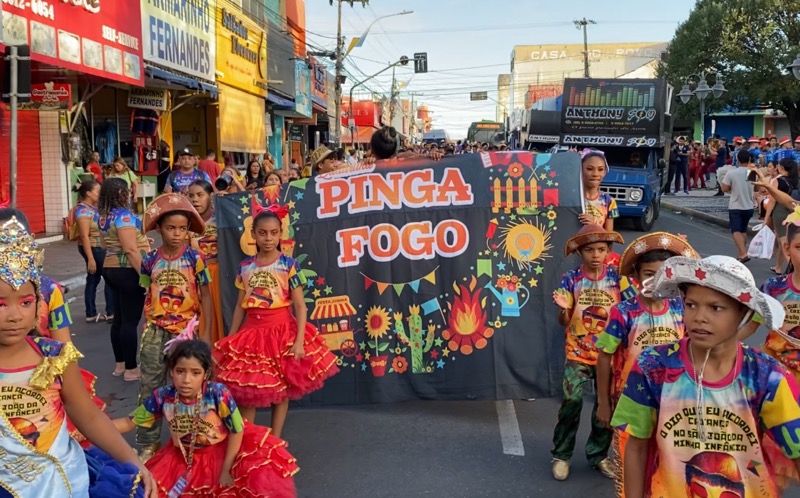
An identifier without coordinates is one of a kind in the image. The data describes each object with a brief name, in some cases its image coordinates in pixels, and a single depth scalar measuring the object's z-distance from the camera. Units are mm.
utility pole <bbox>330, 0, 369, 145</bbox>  37969
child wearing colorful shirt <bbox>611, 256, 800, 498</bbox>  2400
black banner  5727
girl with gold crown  2463
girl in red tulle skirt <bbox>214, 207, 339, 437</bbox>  4770
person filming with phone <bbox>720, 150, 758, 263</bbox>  12719
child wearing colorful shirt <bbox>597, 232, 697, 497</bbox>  3752
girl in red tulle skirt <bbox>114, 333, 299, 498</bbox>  3914
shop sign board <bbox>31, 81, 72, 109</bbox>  13945
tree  38781
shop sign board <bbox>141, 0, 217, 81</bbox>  17703
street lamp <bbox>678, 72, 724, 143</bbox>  25058
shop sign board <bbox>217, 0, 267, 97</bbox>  23500
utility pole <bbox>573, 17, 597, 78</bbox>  66206
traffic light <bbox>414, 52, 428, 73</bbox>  43875
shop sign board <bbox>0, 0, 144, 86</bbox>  12375
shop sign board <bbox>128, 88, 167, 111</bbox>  18594
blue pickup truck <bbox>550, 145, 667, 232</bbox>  16594
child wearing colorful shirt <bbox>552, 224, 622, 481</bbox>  4559
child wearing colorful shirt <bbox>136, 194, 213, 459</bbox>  5133
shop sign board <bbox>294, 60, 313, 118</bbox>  34781
